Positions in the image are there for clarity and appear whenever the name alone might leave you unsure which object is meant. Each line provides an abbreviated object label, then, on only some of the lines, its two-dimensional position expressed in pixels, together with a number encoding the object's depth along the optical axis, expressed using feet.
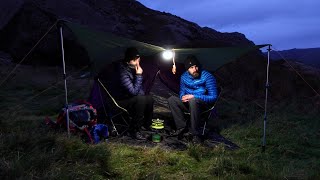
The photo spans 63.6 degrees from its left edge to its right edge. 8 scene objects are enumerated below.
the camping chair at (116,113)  13.52
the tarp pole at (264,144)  12.51
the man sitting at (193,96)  13.12
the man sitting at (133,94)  13.42
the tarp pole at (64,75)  11.05
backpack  12.37
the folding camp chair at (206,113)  13.73
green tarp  13.05
